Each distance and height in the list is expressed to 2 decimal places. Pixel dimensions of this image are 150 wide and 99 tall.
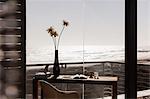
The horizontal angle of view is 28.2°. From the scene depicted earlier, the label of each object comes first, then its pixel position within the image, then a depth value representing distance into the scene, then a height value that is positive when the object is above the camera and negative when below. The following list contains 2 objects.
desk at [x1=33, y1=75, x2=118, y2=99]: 3.74 -0.33
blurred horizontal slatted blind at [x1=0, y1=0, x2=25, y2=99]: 3.40 +0.05
